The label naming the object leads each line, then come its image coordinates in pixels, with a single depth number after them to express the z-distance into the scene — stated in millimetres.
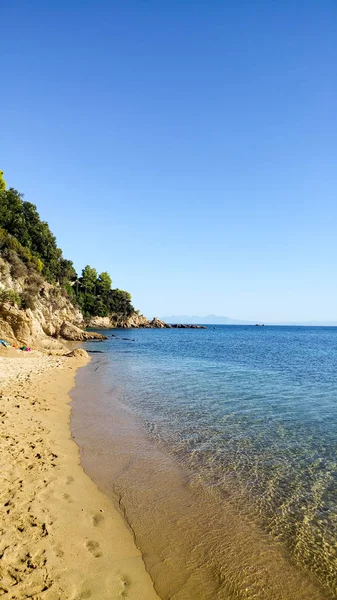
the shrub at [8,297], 31641
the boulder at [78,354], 33622
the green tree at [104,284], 119812
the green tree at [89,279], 115312
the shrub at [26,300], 36750
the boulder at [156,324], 149638
